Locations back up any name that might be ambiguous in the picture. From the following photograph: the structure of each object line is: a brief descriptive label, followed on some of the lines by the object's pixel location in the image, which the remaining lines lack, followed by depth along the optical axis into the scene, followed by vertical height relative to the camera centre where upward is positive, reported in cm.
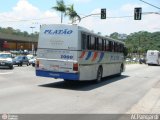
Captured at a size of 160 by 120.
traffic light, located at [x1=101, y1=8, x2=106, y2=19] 2120 +422
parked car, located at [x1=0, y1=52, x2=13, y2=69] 1889 -76
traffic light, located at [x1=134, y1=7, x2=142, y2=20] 1981 +401
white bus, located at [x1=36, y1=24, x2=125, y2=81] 987 +10
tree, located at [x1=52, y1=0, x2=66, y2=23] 2467 +568
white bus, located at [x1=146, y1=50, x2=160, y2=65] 3814 -60
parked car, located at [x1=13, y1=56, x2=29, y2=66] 2553 -84
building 5300 +343
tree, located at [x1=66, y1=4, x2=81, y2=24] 2491 +498
